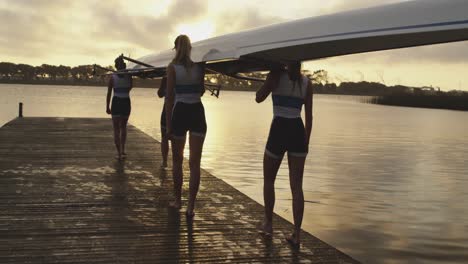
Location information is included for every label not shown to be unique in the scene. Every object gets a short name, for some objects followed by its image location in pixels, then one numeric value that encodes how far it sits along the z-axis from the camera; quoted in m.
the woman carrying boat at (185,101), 5.05
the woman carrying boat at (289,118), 4.36
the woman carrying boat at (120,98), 8.51
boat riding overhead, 3.35
